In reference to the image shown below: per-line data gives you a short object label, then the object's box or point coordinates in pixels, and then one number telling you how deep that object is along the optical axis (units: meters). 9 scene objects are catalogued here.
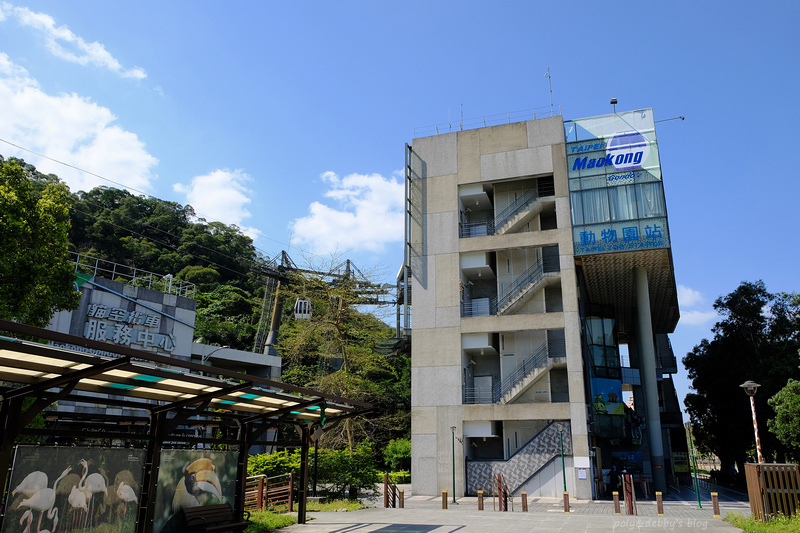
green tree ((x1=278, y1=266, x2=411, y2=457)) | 32.53
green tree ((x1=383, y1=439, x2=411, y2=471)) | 42.66
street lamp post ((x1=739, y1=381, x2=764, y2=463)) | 18.84
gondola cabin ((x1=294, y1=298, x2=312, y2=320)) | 43.91
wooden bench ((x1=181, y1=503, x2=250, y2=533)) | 11.66
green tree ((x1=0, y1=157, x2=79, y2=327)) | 17.66
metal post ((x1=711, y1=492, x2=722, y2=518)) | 19.43
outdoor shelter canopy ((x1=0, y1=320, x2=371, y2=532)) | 8.21
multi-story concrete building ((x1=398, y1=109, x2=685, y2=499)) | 32.66
